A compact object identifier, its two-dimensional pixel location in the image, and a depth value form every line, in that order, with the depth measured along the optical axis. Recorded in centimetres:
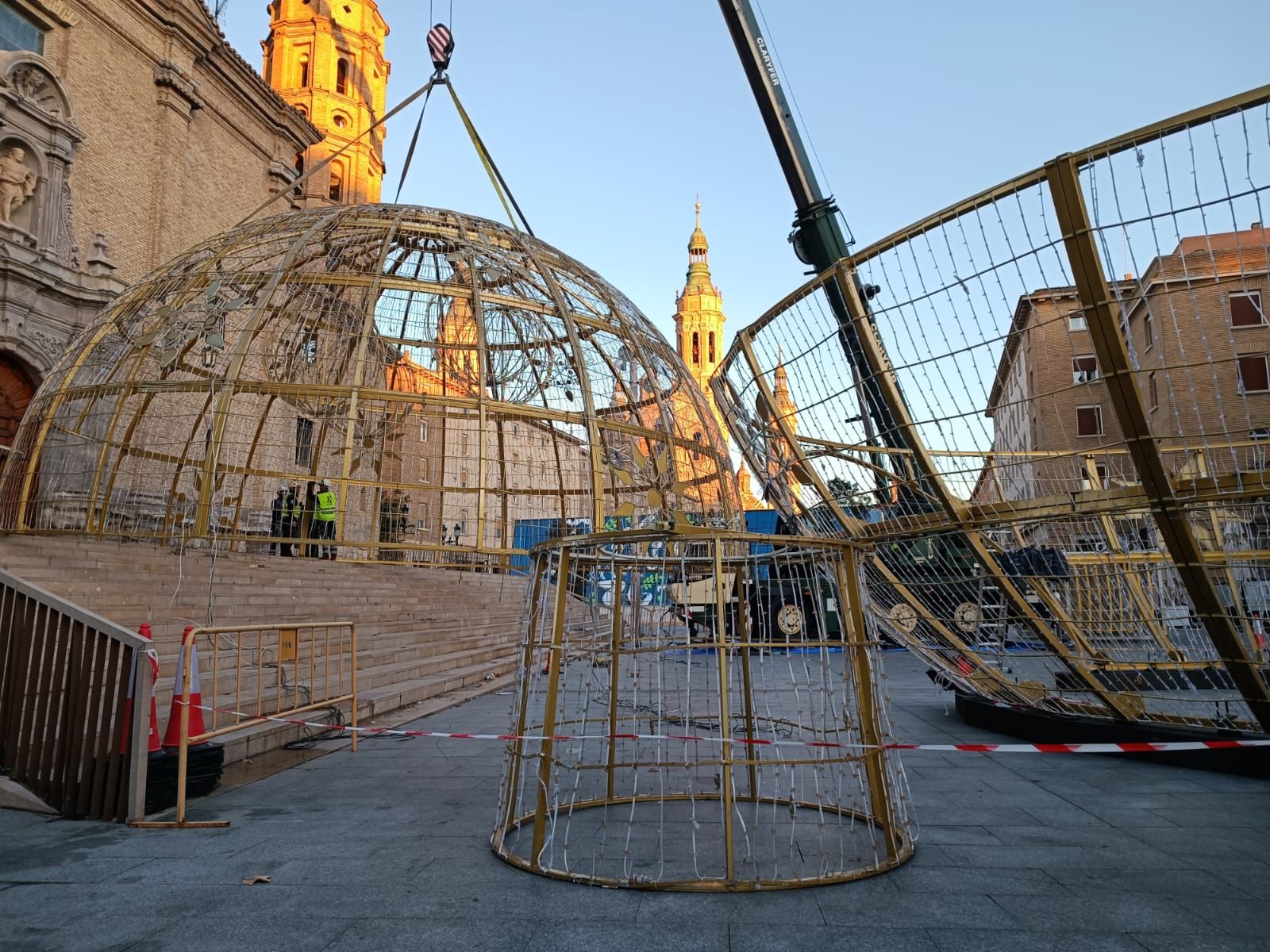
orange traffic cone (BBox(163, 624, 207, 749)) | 527
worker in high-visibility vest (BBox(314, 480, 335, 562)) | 1369
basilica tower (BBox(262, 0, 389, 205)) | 3697
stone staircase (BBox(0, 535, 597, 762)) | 809
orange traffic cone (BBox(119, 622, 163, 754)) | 480
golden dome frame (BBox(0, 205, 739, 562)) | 1057
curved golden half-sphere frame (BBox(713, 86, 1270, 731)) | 378
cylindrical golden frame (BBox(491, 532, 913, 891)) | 377
